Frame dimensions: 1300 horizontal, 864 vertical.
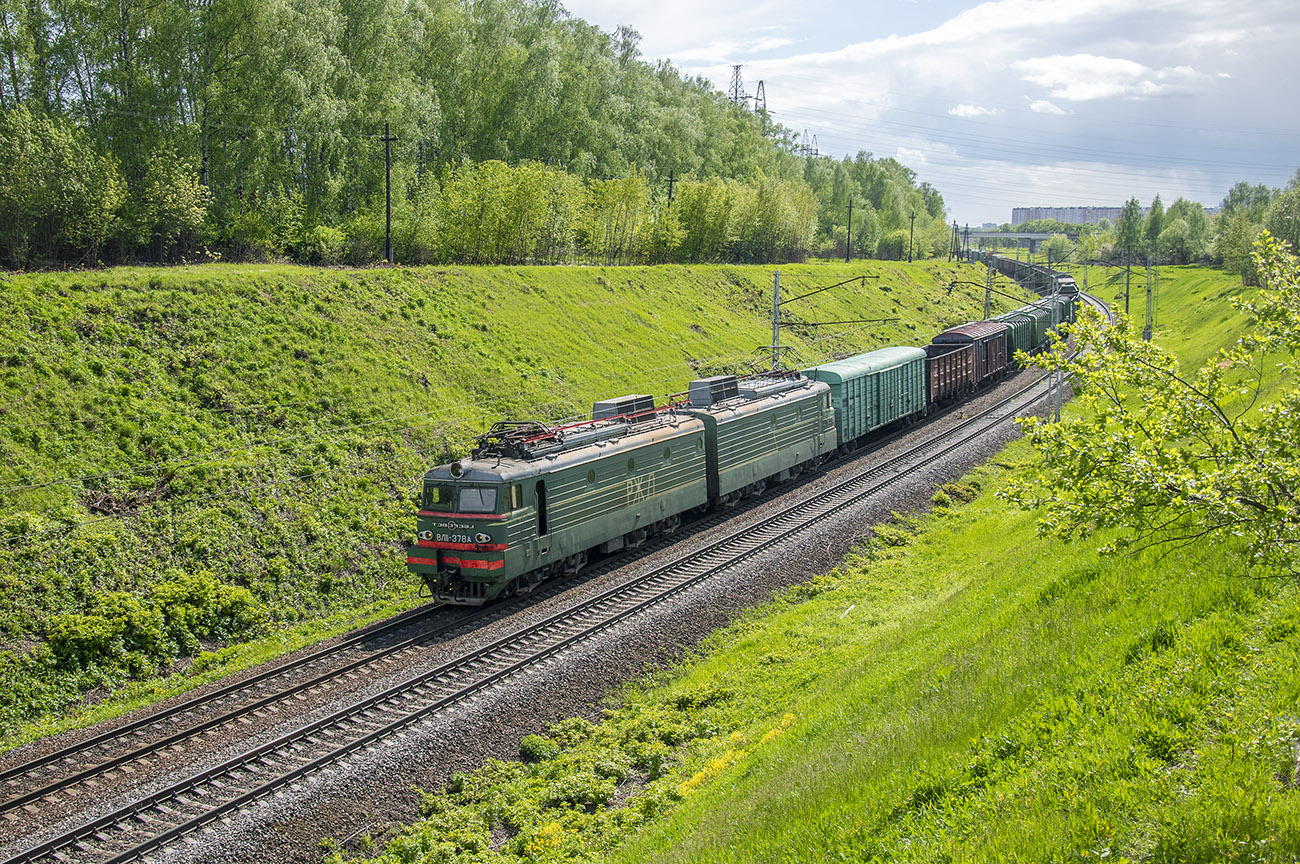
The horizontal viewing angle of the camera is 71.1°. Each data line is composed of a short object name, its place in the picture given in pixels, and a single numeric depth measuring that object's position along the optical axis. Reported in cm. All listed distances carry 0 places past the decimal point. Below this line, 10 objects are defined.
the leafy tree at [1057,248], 18100
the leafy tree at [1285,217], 8605
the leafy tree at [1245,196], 14950
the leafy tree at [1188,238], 13788
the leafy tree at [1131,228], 15338
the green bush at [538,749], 1545
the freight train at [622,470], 2116
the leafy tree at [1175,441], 966
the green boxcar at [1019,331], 5888
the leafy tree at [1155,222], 15200
